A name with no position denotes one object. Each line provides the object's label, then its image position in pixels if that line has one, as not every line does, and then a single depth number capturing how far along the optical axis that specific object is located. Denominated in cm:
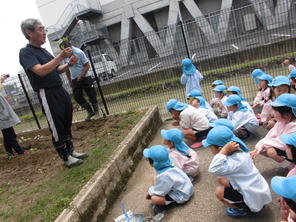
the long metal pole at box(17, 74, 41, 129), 847
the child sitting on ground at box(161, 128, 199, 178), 344
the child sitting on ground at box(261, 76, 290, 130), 400
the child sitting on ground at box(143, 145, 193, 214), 297
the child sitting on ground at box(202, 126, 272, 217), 250
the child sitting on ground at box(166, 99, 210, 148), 460
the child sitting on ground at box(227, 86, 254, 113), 482
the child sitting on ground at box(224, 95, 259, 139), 423
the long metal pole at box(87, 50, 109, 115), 689
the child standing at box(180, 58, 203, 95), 621
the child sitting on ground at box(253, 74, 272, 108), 479
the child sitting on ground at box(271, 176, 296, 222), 168
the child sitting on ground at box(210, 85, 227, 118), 542
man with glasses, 350
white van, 734
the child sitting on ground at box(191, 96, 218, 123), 494
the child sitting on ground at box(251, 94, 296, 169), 283
